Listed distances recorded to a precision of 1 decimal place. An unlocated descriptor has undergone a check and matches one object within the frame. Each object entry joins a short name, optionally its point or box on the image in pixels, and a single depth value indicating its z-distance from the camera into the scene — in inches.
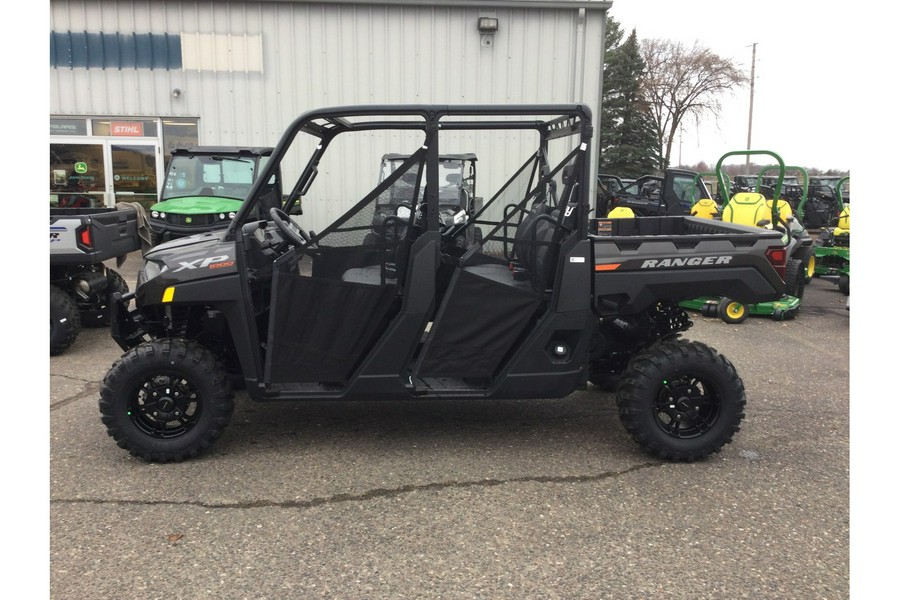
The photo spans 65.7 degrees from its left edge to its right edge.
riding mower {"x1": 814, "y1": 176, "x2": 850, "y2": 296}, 412.5
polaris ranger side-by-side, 154.3
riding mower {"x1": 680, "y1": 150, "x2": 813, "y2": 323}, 329.1
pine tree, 1544.0
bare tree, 1412.4
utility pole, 1408.7
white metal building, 500.4
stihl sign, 518.6
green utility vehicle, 416.2
